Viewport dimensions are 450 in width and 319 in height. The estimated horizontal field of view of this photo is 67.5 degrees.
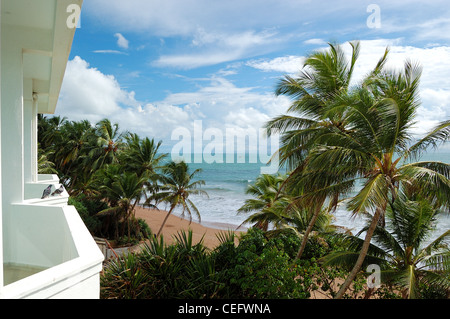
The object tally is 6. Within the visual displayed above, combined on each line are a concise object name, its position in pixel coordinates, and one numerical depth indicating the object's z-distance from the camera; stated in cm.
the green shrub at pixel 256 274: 625
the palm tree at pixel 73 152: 2641
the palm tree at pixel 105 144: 2560
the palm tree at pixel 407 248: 766
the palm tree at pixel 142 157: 2292
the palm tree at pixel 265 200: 1348
